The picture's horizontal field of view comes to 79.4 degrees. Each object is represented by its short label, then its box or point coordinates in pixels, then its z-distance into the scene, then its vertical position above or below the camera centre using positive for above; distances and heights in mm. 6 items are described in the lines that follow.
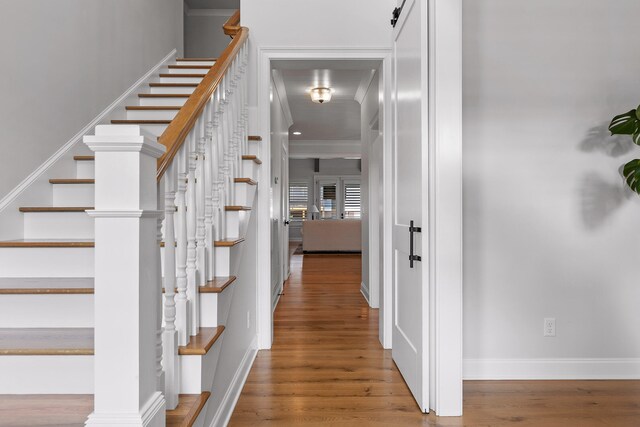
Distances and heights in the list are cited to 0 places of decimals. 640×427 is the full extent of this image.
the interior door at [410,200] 1989 +84
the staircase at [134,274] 1012 -229
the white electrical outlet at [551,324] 2369 -678
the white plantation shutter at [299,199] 12766 +501
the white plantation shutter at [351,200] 12773 +465
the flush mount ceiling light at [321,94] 5406 +1706
